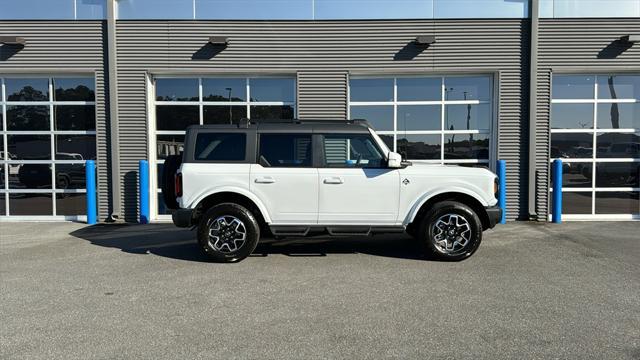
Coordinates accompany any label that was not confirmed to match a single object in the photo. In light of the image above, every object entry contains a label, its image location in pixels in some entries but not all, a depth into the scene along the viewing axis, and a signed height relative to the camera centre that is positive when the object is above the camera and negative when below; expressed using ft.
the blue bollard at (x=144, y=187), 32.27 -2.11
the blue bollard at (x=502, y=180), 32.07 -1.57
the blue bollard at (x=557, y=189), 32.27 -2.18
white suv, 21.54 -1.53
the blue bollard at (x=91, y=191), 32.40 -2.39
